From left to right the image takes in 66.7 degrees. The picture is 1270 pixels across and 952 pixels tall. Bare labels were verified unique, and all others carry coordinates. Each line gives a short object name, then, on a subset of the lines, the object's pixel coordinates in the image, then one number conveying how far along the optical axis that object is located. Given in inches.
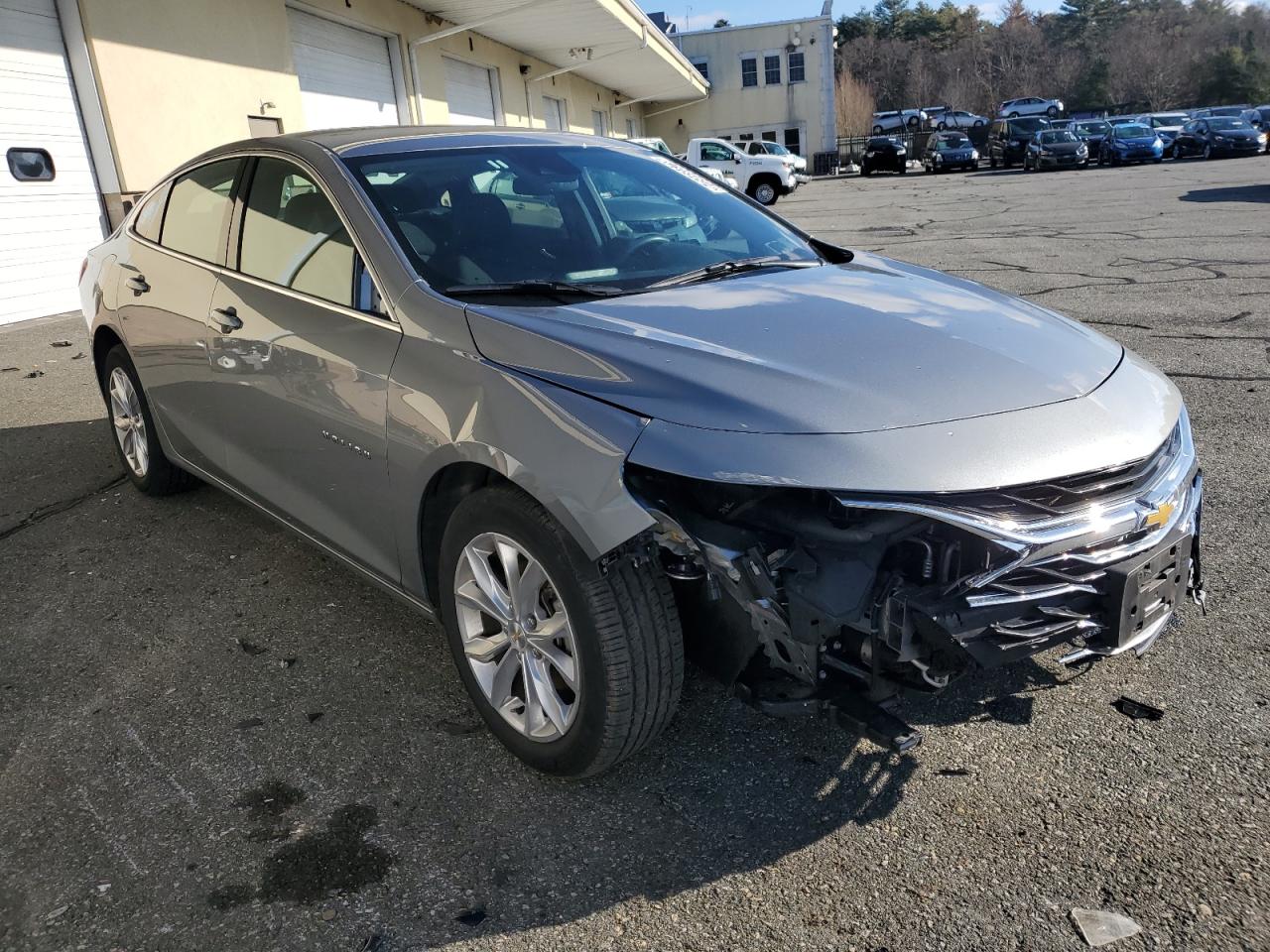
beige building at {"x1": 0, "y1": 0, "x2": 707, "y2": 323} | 392.8
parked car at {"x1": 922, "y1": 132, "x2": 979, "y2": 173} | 1510.8
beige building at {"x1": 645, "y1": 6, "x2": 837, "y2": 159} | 1838.1
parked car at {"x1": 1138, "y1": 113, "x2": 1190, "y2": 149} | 1385.7
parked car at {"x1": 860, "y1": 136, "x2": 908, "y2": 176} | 1541.6
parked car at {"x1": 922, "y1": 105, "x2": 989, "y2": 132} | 2064.5
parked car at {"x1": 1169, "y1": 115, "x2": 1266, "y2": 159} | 1273.4
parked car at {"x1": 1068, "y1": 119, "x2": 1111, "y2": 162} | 1342.3
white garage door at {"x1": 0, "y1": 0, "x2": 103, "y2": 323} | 382.6
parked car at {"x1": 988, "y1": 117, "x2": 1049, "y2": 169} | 1429.6
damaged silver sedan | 82.3
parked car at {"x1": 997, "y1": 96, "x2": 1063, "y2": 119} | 2220.7
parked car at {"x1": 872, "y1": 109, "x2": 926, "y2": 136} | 2241.6
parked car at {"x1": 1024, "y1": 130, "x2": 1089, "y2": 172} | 1294.3
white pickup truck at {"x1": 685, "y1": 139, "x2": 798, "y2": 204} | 1101.7
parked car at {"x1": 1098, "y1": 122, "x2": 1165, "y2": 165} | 1275.8
